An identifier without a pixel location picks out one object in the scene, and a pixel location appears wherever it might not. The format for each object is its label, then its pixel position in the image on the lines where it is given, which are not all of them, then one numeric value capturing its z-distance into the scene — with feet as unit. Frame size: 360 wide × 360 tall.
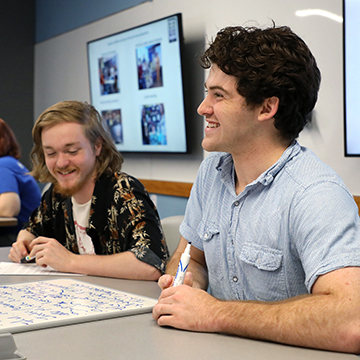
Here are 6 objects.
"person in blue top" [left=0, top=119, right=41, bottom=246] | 10.03
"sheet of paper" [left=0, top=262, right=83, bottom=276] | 5.01
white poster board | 3.38
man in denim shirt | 3.09
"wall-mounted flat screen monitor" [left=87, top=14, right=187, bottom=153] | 10.34
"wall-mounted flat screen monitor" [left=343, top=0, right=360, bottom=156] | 6.62
